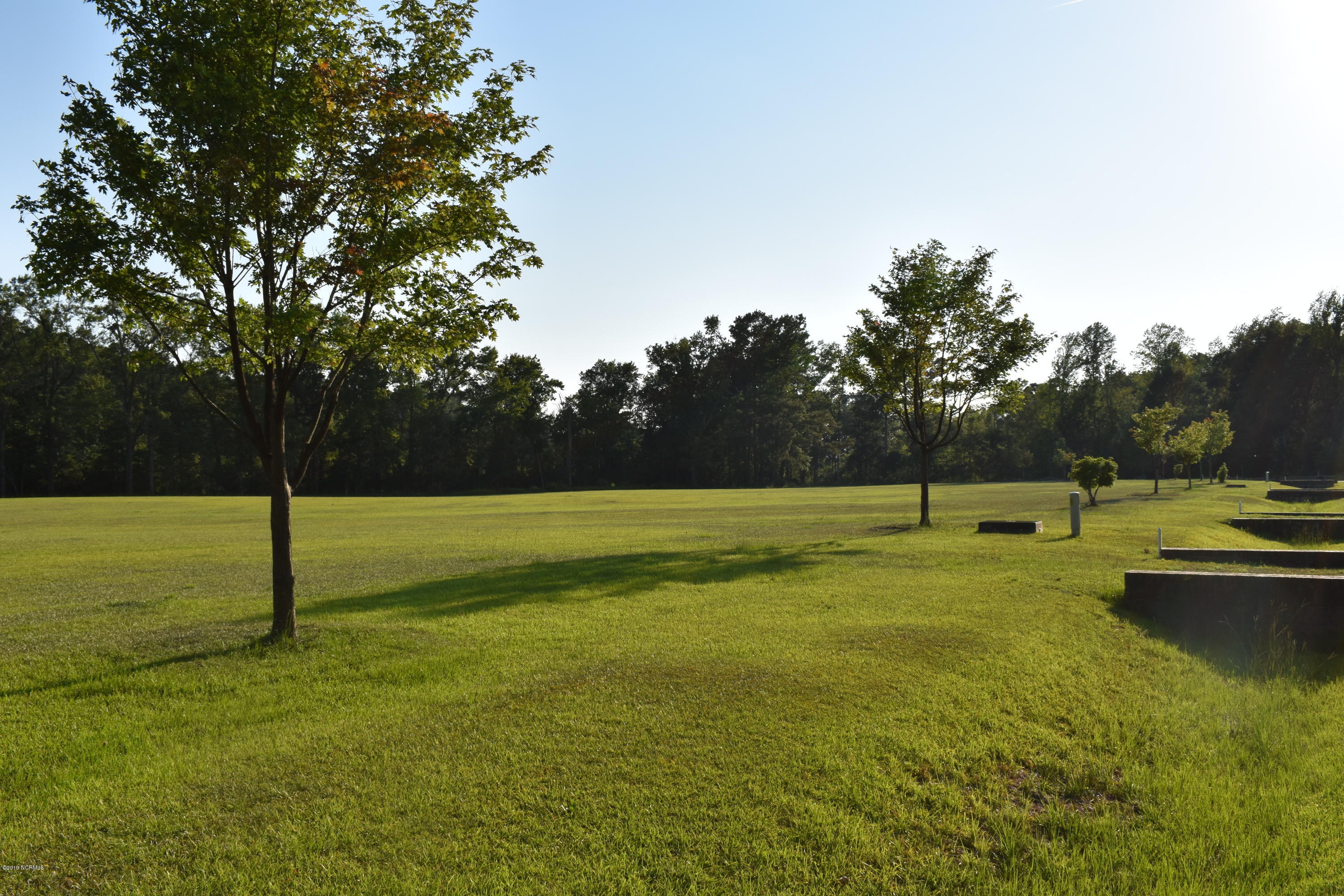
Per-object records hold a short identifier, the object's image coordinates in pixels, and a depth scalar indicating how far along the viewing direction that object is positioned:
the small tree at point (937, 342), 25.25
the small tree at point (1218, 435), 59.34
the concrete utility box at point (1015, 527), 22.00
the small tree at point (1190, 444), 50.47
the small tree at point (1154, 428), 48.28
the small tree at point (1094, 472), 32.09
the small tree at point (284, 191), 7.86
